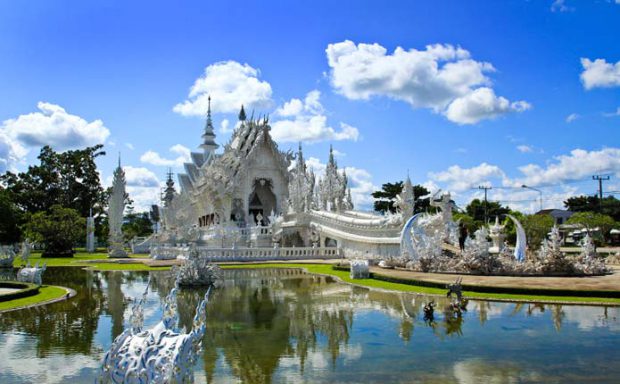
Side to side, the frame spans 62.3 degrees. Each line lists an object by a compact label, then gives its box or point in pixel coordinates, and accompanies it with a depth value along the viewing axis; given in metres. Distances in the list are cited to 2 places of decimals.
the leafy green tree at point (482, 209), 68.56
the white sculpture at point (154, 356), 4.89
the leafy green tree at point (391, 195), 64.44
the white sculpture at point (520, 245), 22.36
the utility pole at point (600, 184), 59.69
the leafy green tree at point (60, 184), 58.78
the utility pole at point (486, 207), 61.85
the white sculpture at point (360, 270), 19.98
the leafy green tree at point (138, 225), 75.47
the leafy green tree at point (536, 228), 43.56
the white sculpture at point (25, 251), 25.73
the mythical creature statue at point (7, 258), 27.45
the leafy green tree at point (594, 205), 69.25
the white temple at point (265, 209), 30.69
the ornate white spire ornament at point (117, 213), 39.65
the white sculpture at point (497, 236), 26.97
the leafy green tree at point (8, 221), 47.22
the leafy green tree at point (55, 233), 41.56
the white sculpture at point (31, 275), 18.14
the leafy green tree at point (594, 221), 48.09
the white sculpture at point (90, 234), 49.75
